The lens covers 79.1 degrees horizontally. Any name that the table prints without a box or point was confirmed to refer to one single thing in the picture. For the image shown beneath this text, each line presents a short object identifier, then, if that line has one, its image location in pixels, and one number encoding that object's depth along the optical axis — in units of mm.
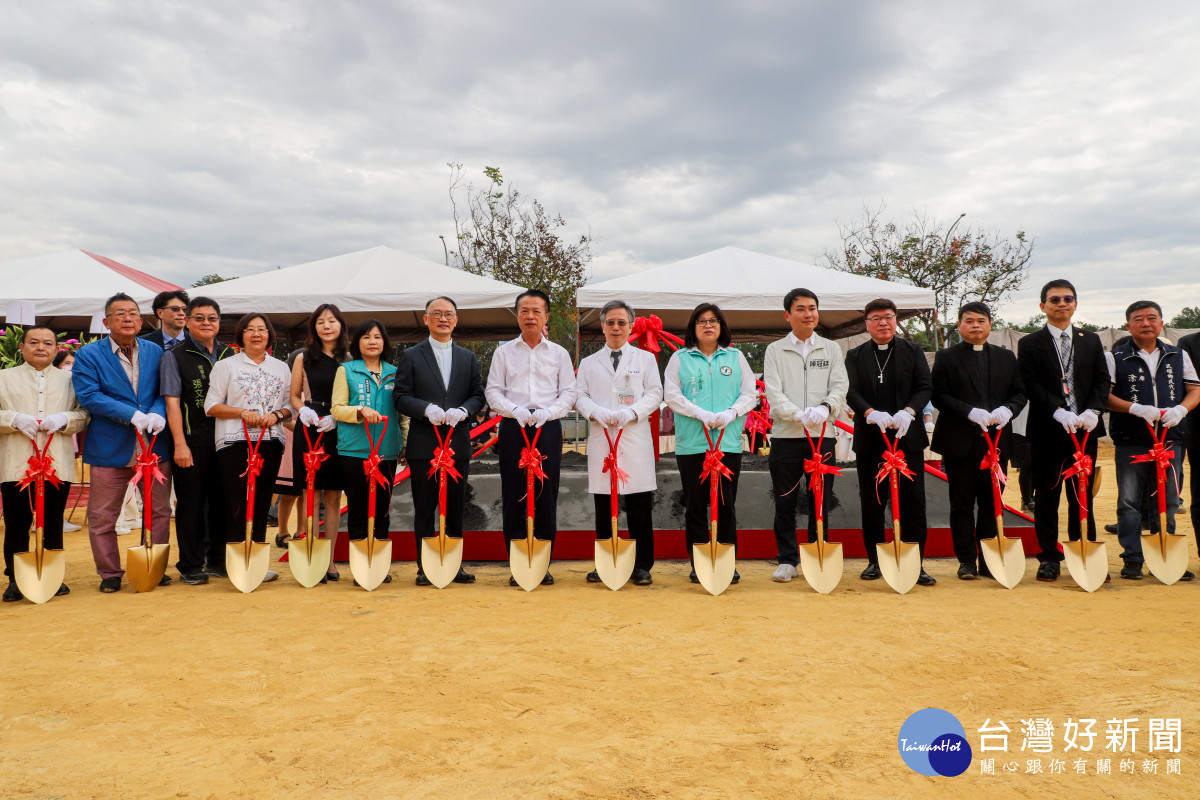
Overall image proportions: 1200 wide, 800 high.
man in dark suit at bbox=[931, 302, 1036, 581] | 3947
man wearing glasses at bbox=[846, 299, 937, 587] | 3934
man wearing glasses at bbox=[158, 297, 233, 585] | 3938
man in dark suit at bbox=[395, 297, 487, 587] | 3914
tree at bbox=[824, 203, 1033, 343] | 15844
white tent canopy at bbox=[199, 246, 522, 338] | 6902
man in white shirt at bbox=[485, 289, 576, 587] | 3969
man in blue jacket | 3791
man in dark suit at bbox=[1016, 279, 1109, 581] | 3936
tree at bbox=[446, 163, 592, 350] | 16188
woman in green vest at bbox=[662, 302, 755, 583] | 3949
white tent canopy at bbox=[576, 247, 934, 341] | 7020
